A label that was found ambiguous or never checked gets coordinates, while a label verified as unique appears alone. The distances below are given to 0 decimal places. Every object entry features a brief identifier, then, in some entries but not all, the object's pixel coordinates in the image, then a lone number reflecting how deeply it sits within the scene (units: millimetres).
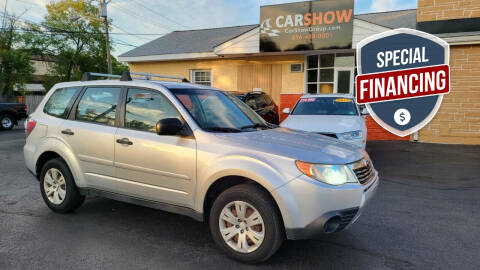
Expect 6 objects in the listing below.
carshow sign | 11375
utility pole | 20484
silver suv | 2957
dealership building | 10602
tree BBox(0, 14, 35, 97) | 30953
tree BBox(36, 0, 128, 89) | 38094
